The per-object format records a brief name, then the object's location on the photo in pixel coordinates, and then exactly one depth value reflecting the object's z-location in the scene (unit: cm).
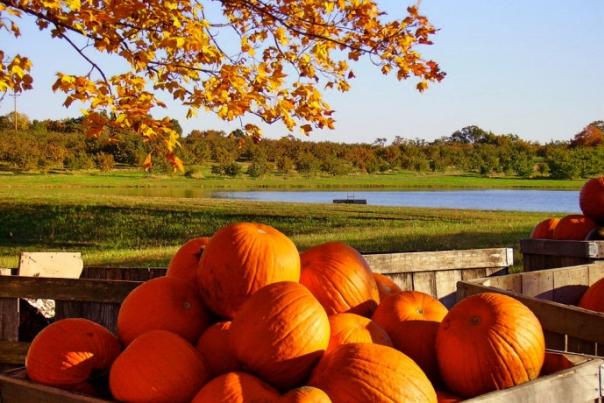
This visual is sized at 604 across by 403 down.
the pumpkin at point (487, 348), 260
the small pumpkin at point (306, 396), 212
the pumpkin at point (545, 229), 739
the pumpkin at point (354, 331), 262
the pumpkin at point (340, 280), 300
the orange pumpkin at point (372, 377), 226
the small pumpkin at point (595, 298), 507
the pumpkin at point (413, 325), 282
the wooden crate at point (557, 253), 645
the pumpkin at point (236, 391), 226
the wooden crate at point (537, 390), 236
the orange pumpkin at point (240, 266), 289
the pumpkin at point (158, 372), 248
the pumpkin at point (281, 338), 247
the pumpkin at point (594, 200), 690
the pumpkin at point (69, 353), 271
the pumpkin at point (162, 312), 291
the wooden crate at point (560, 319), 410
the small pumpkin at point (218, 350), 266
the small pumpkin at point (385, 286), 347
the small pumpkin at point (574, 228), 704
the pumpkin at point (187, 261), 344
